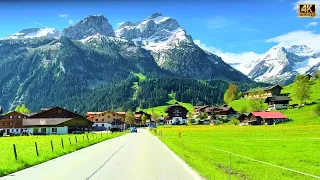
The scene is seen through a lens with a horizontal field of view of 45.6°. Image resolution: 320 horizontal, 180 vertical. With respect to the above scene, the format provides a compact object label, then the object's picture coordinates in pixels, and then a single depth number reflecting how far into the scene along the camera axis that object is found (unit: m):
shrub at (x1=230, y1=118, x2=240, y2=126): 160.75
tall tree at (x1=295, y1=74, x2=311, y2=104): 154.38
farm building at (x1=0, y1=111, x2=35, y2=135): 152.00
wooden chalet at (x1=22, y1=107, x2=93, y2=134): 127.38
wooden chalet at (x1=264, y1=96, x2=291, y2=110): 174.75
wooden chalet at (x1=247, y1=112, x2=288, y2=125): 135.88
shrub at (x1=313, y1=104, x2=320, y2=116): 120.31
